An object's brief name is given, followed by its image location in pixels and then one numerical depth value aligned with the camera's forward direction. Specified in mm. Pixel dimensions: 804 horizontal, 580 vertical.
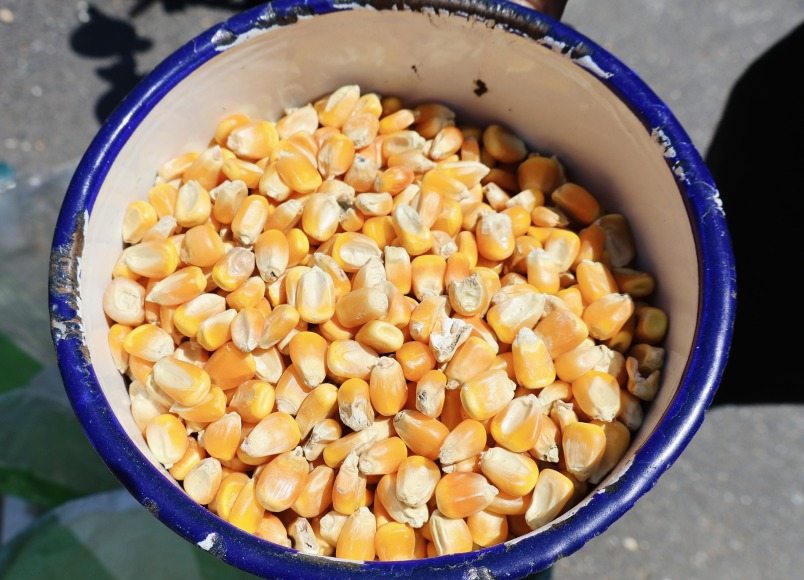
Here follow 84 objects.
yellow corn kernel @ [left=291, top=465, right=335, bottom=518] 211
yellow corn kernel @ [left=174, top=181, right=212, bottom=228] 233
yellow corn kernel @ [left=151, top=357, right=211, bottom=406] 210
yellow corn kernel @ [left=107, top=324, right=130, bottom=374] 219
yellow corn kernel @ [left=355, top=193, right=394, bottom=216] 236
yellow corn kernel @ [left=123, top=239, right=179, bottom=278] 224
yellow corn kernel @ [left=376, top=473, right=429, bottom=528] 208
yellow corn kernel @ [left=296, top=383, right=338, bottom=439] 217
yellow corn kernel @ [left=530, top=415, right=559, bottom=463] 213
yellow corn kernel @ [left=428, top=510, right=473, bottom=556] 204
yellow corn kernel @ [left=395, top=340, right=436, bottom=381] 216
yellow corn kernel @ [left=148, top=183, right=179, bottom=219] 236
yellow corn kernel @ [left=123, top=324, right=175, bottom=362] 218
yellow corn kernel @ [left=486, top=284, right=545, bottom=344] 221
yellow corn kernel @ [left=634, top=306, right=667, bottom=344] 223
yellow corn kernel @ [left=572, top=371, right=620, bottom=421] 214
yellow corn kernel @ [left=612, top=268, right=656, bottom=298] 230
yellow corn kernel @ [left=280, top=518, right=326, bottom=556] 209
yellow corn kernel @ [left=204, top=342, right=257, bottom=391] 218
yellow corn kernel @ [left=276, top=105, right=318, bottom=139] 249
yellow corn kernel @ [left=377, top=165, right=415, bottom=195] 239
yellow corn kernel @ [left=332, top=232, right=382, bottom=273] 230
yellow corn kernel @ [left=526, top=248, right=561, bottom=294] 228
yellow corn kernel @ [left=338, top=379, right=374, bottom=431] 212
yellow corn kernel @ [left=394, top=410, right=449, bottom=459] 212
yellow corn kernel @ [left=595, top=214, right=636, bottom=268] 237
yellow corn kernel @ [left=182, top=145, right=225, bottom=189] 238
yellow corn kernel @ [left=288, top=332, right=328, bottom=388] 218
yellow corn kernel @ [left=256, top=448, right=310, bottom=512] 207
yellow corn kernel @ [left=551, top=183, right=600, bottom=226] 242
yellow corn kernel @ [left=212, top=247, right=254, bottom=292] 225
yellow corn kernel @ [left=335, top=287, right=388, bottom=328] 216
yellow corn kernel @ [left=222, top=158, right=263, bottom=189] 238
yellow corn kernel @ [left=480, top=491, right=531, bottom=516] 209
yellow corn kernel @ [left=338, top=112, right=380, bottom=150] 245
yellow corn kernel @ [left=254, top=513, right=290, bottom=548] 208
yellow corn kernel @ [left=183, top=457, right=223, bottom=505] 209
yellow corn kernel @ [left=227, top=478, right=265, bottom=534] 205
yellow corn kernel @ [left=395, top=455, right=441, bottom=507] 205
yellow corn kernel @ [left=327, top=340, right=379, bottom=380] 218
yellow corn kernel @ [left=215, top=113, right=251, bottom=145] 244
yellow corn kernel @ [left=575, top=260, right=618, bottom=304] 230
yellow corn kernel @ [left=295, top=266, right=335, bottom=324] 221
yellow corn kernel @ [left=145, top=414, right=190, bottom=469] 209
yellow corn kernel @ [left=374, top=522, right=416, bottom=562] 204
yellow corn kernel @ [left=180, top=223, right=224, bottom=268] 227
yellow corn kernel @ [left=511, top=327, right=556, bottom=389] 215
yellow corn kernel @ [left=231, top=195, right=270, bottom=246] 230
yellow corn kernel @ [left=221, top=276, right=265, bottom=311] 224
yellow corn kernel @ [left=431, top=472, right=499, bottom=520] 204
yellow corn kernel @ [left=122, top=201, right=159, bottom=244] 229
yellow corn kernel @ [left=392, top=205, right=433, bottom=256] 228
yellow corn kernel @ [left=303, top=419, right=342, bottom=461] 217
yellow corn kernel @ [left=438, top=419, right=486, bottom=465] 209
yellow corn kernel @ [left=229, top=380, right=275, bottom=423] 216
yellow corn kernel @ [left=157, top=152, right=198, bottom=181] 240
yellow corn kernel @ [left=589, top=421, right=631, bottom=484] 208
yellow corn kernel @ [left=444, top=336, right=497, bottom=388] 214
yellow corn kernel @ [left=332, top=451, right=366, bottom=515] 209
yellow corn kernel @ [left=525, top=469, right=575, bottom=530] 204
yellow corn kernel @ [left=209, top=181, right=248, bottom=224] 234
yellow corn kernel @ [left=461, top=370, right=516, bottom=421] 211
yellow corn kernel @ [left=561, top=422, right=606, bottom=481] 208
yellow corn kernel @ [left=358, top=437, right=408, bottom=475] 211
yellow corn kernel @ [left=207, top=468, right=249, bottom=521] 209
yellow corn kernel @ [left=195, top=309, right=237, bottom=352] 219
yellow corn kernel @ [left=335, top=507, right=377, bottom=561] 204
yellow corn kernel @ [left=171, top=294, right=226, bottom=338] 222
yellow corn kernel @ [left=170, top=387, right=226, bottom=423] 213
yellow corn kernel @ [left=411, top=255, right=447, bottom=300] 227
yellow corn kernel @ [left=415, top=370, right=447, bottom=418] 211
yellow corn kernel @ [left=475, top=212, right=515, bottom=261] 231
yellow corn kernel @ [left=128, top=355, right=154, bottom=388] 217
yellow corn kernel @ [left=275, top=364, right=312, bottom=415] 221
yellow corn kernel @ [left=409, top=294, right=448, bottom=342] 219
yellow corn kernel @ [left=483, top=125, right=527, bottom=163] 250
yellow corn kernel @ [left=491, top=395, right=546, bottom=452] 209
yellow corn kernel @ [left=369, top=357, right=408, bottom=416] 213
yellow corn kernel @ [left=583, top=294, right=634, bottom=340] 224
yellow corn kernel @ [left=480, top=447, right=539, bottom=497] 207
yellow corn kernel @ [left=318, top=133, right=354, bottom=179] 239
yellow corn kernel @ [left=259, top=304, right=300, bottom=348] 218
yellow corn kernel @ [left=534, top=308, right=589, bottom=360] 220
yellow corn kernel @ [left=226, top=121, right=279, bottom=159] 242
